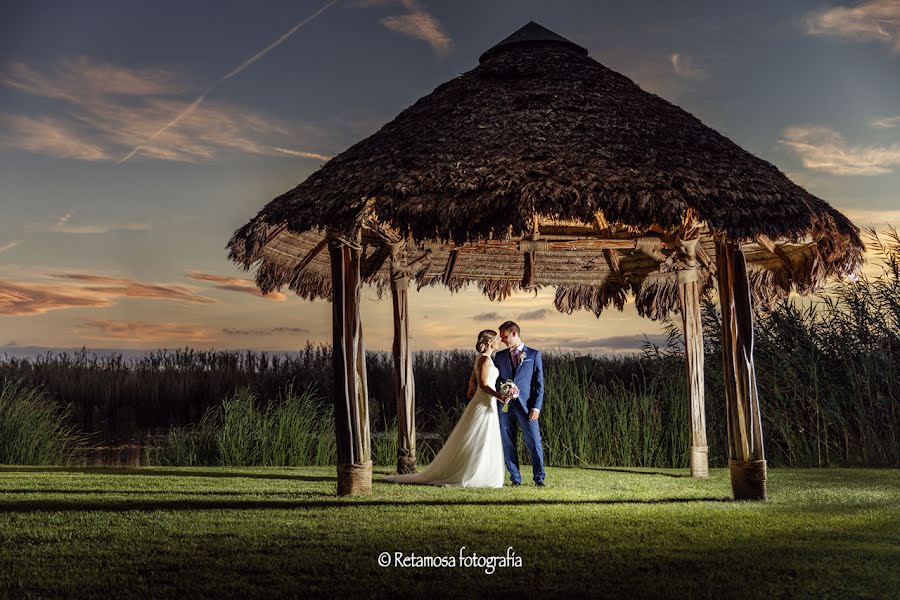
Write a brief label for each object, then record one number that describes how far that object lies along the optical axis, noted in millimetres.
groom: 7758
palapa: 6621
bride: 7719
